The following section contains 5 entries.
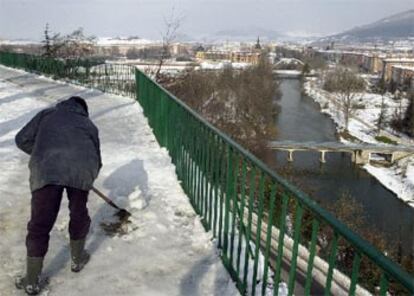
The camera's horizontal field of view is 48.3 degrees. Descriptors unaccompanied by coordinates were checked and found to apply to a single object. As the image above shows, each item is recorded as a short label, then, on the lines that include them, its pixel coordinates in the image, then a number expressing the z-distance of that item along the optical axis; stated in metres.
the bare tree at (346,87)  61.16
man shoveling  2.96
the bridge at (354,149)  41.24
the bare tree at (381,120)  57.39
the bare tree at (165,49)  22.00
